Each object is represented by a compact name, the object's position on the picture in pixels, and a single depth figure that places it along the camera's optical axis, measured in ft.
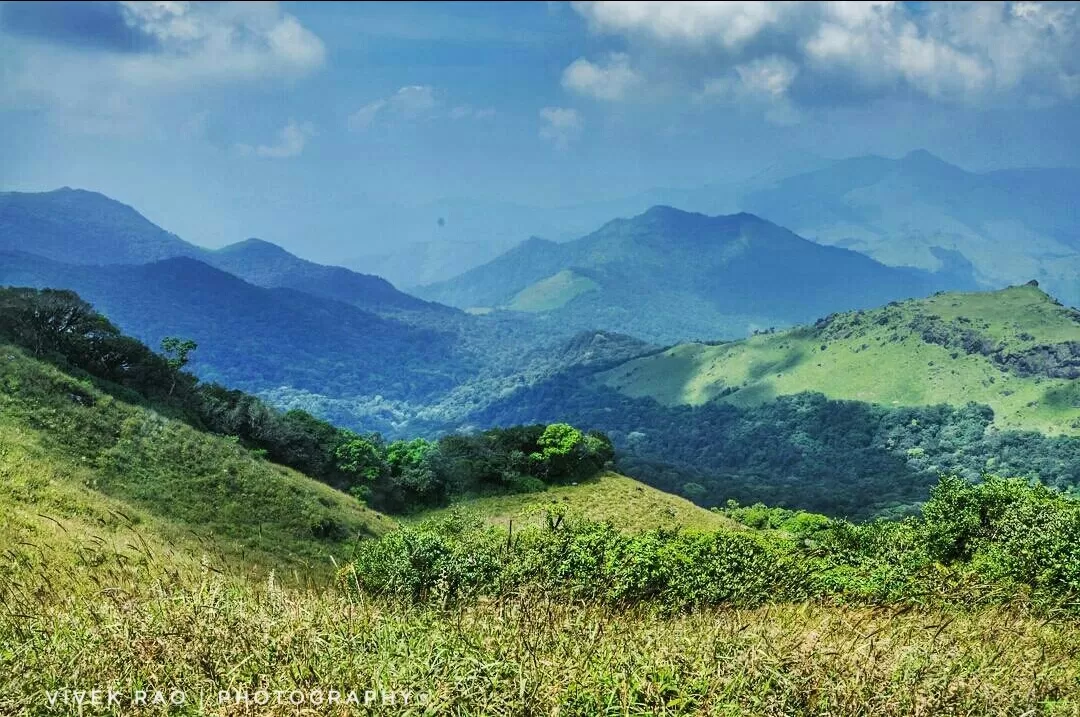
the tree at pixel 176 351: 192.68
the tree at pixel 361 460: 205.62
